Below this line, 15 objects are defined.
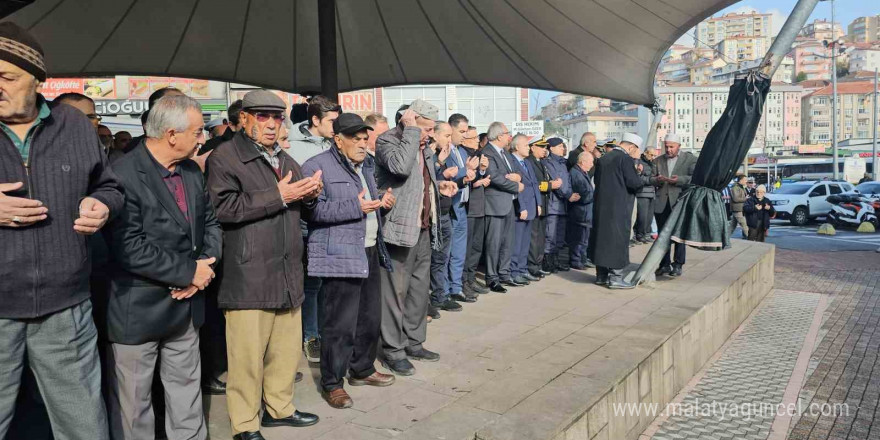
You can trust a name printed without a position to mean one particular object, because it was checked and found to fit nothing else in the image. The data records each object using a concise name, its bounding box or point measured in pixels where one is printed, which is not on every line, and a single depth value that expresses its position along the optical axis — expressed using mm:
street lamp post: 35594
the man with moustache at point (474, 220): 6862
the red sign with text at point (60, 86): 27594
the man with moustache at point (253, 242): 3143
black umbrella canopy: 5055
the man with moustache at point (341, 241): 3688
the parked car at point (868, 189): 24488
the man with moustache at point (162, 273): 2711
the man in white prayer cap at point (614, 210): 7250
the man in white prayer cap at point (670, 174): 8758
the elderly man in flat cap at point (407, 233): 4305
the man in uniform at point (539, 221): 8102
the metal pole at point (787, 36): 6223
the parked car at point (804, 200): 24141
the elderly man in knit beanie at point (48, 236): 2168
